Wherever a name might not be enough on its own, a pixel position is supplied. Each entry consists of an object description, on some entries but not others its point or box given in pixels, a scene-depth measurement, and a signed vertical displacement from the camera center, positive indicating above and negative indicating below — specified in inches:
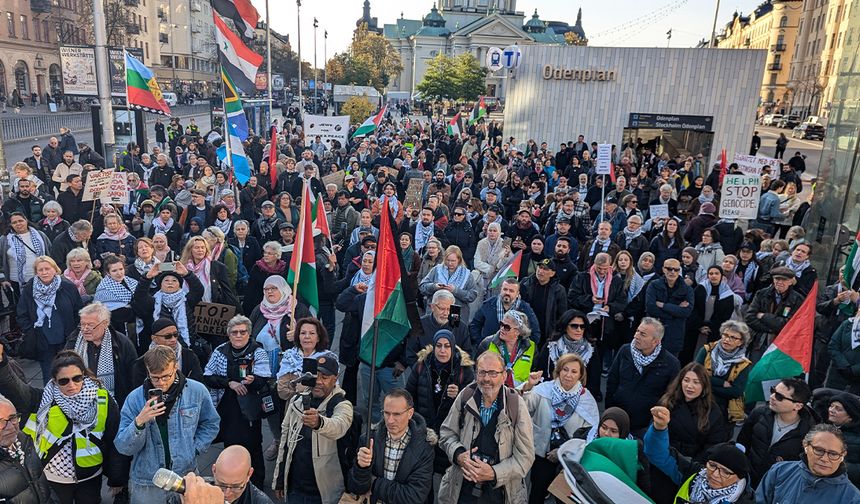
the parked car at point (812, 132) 1865.2 -5.3
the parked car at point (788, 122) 2378.7 +26.8
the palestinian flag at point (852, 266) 275.6 -61.6
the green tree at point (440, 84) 2261.3 +102.2
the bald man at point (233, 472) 122.8 -74.8
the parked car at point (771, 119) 2647.6 +39.1
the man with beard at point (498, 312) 225.2 -74.7
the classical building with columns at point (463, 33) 4018.2 +569.1
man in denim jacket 149.6 -82.3
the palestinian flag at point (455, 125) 887.1 -19.8
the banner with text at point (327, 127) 701.3 -25.2
